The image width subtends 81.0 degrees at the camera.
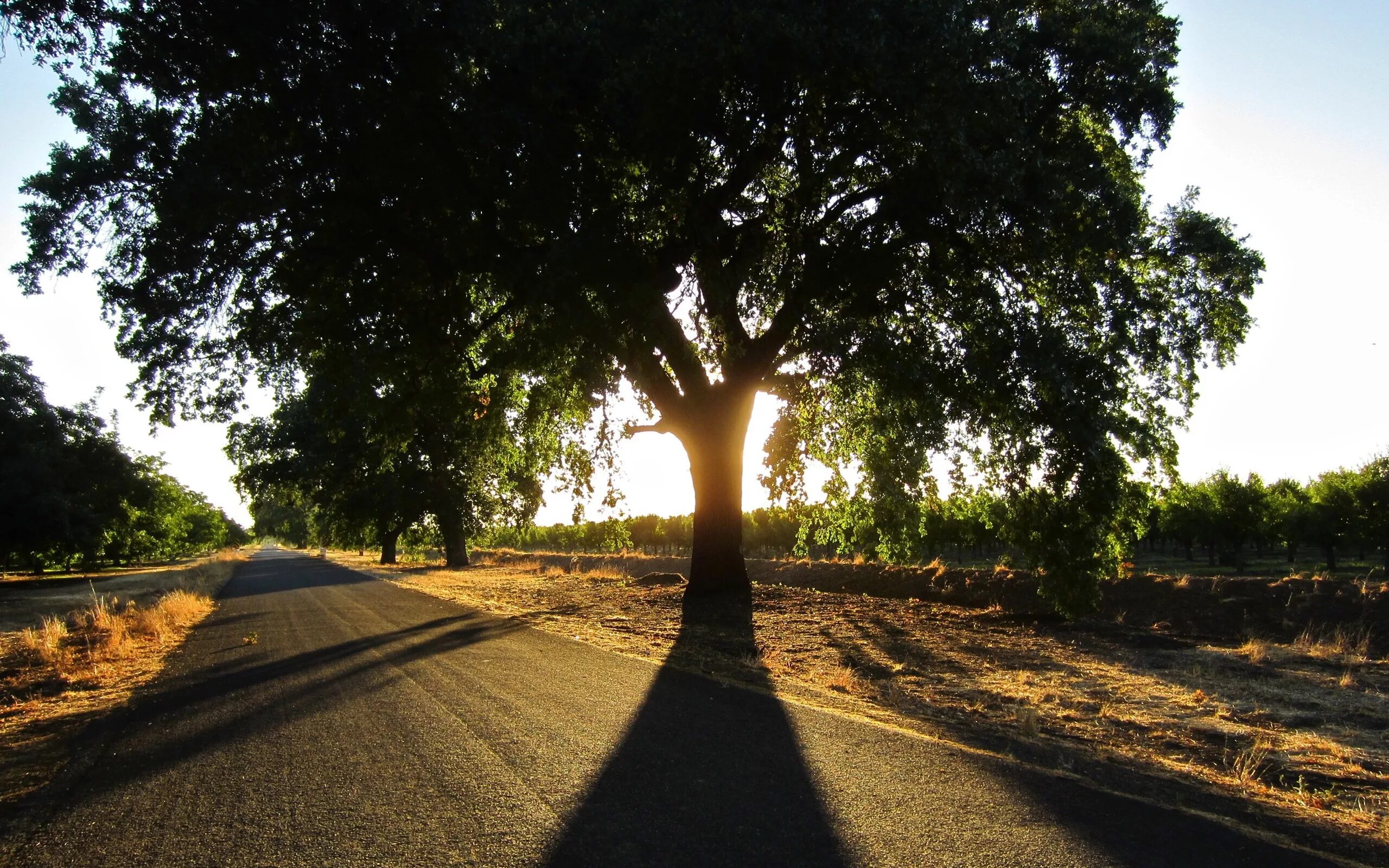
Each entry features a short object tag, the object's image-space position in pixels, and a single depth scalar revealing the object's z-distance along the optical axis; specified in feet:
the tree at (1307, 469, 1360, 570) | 135.85
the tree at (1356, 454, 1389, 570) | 127.13
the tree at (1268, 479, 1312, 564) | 149.18
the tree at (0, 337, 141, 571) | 108.58
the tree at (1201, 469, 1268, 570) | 160.56
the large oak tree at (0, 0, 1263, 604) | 33.55
